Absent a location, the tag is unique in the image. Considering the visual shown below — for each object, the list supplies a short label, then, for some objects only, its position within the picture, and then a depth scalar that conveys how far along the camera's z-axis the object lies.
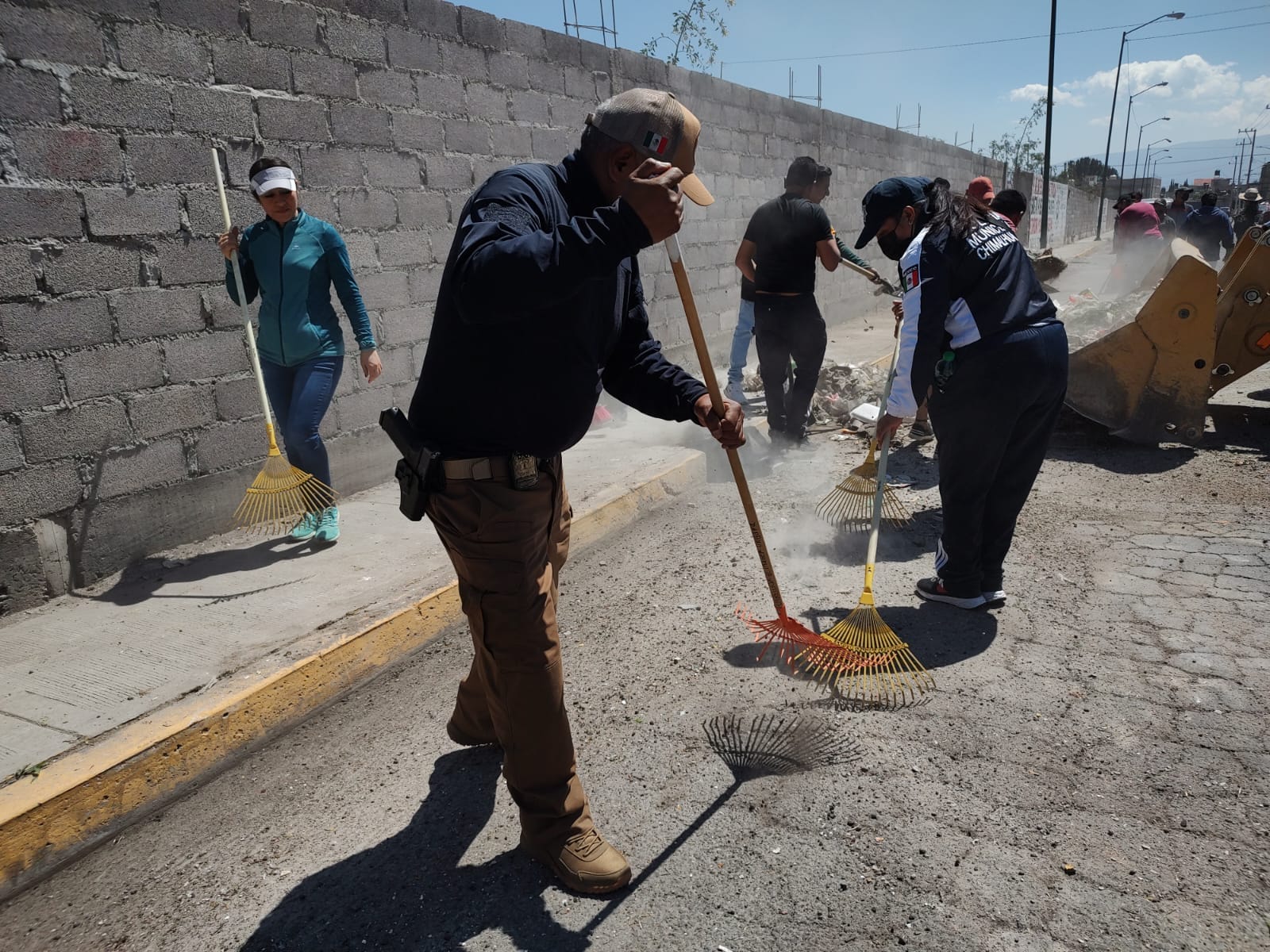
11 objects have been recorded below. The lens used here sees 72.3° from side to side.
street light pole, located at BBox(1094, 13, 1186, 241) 40.03
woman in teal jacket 4.32
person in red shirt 11.95
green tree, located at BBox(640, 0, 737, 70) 13.77
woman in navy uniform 3.47
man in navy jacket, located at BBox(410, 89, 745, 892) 1.96
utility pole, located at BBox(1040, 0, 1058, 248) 23.12
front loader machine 5.87
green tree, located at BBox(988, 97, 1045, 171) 41.09
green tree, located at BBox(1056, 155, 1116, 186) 57.06
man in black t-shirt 6.13
